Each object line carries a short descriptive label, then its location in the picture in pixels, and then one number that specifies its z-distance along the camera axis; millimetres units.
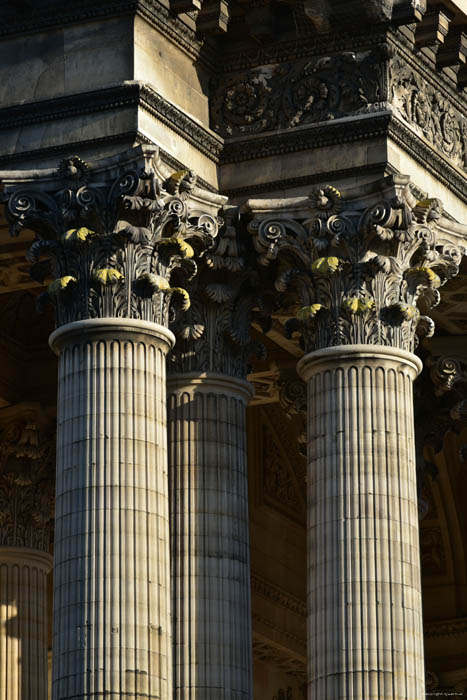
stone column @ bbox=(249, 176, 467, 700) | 40750
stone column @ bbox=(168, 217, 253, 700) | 41844
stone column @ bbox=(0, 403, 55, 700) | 51969
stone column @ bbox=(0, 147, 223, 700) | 39469
